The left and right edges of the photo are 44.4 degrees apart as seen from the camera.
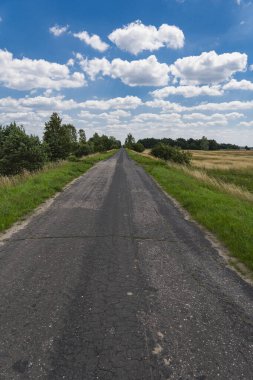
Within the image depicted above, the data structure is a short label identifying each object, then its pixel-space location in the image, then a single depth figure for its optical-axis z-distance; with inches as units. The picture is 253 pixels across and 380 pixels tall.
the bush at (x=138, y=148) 5359.3
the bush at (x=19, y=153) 893.2
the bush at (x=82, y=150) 2251.0
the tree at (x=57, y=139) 1316.4
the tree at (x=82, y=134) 3400.6
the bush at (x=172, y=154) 1778.7
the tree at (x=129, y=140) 7123.0
